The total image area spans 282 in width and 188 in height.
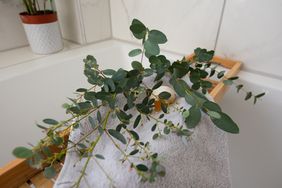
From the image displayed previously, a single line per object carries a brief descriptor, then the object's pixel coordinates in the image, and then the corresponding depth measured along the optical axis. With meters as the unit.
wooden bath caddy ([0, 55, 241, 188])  0.27
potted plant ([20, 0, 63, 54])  0.67
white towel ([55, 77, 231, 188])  0.26
